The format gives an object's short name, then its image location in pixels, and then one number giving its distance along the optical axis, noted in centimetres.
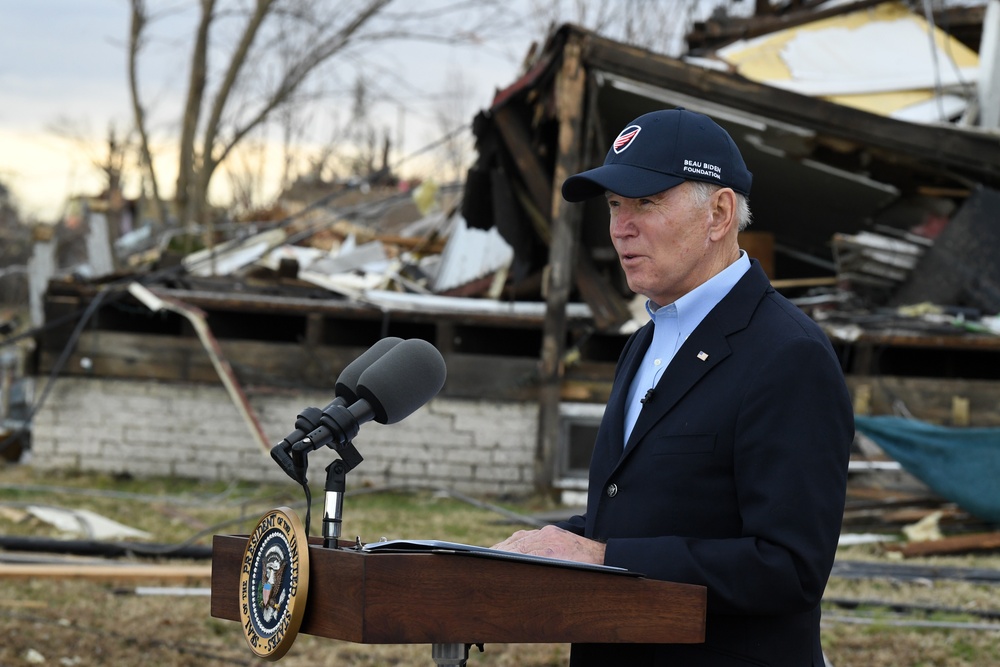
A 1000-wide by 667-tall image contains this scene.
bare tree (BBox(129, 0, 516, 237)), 2277
